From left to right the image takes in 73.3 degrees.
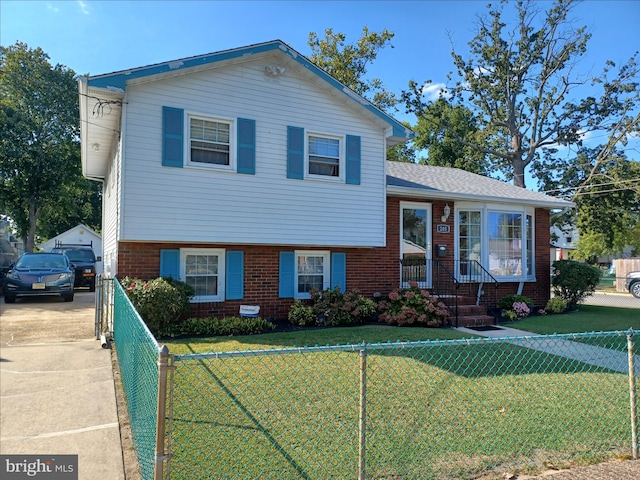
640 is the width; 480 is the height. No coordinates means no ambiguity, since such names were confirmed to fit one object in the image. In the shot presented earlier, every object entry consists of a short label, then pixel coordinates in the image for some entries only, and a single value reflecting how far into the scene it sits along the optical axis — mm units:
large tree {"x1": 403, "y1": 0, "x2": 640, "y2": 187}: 26141
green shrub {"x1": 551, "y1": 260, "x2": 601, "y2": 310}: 12711
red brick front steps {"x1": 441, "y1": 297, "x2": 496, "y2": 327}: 10023
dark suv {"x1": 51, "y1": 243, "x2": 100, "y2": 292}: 18453
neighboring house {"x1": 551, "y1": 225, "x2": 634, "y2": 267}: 40544
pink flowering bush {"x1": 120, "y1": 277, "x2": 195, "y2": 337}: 7867
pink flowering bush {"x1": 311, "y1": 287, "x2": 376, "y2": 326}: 9711
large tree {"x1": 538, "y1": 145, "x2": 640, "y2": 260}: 26297
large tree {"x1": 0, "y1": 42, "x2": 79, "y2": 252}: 24516
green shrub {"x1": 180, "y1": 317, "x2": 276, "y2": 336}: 8648
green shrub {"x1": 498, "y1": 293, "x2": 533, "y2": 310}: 11828
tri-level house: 8445
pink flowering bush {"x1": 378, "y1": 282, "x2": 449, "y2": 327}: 9648
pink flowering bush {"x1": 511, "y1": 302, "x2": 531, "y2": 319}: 11529
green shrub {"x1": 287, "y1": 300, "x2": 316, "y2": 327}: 9631
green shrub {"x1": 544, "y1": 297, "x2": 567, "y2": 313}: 12516
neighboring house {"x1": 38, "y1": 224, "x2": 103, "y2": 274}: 36656
